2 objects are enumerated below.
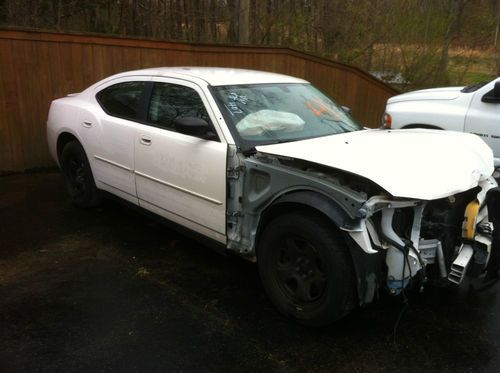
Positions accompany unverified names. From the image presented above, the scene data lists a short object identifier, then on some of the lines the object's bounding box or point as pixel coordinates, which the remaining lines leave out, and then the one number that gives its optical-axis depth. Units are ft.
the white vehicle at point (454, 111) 18.88
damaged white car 9.19
